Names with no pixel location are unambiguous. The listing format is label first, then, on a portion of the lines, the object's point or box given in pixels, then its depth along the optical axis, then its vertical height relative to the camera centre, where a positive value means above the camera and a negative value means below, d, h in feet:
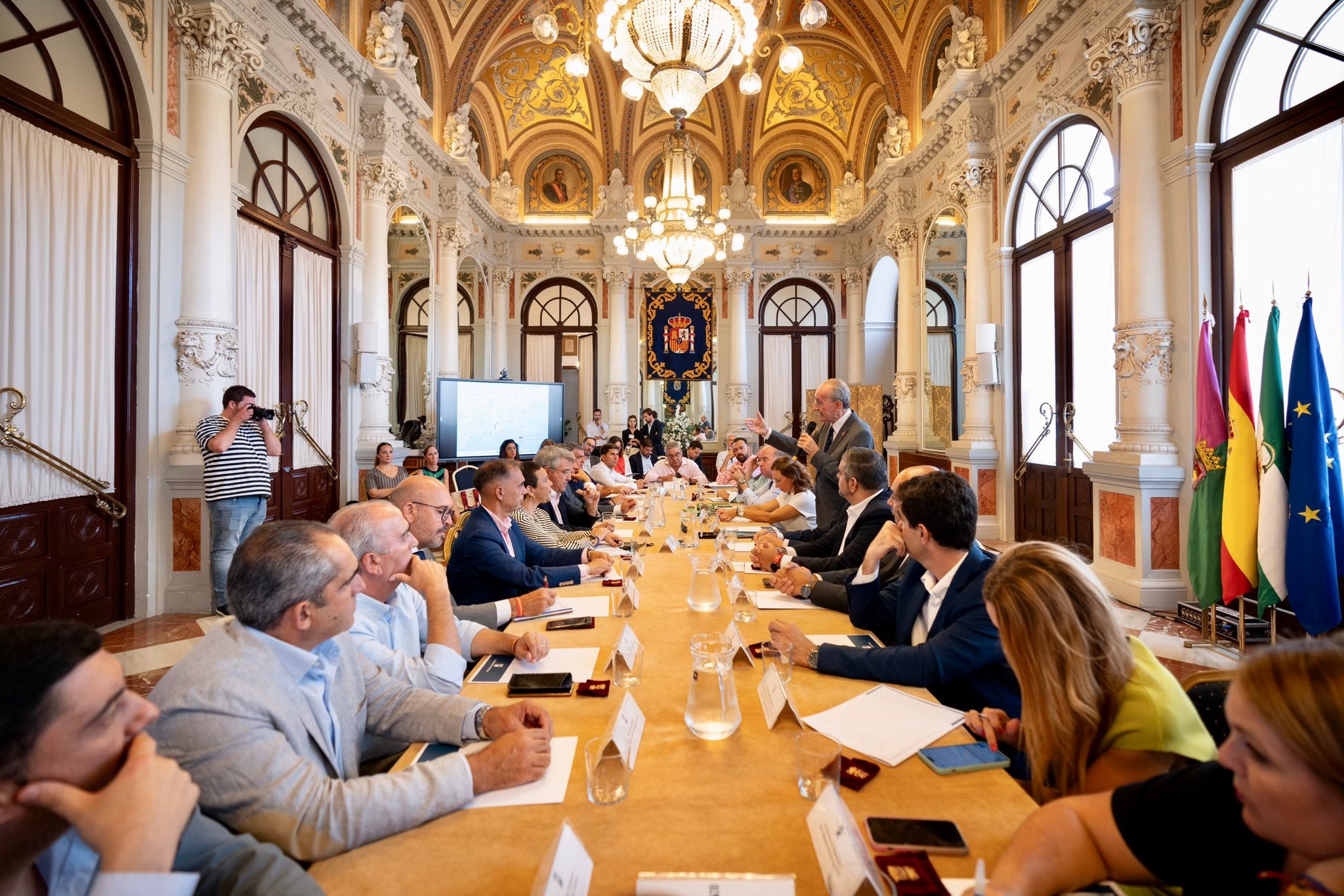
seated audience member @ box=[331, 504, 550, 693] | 6.24 -1.67
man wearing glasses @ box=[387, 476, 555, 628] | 8.16 -0.94
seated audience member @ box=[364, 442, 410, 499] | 23.76 -0.70
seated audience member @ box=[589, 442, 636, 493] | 23.75 -0.79
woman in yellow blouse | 3.93 -1.46
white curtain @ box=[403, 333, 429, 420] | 45.70 +5.65
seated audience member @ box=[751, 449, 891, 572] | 10.51 -1.00
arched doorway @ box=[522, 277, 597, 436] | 45.83 +7.49
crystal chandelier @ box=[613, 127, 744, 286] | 23.89 +8.56
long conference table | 3.43 -2.09
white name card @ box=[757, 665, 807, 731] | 4.99 -1.86
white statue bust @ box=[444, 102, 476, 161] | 32.40 +15.18
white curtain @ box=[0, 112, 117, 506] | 13.02 +3.14
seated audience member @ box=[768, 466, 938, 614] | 8.38 -1.72
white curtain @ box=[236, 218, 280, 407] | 19.49 +4.23
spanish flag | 12.49 -0.87
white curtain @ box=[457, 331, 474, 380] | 44.96 +6.52
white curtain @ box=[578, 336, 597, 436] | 45.88 +5.15
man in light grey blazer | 3.66 -1.70
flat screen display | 32.78 +1.87
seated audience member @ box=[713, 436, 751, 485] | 27.30 -0.46
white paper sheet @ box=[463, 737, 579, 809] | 4.07 -2.08
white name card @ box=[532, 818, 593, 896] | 2.88 -1.85
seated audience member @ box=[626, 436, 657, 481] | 33.55 -0.55
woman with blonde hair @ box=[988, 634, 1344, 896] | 2.59 -1.63
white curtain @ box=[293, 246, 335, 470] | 22.44 +3.66
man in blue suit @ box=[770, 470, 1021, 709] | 5.87 -1.65
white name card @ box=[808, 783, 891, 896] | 2.85 -1.81
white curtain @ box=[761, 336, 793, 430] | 45.98 +5.25
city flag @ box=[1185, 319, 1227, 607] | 13.32 -1.00
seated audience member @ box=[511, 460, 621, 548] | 13.14 -1.32
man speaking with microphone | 14.98 +0.24
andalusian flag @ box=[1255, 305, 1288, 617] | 11.82 -0.69
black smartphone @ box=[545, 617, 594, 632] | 7.69 -1.97
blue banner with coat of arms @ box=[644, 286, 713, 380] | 45.42 +7.76
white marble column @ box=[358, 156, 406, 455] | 25.61 +6.13
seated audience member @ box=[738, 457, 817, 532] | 15.79 -1.13
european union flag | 11.23 -0.87
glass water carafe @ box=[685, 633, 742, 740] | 4.73 -1.70
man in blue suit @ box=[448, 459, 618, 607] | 9.82 -1.55
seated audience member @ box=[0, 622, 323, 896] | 2.56 -1.28
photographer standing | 15.43 -0.53
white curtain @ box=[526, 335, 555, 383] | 45.88 +6.47
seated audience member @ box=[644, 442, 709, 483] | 27.07 -0.73
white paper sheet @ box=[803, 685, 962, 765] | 4.73 -2.05
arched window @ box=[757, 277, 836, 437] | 45.85 +7.08
